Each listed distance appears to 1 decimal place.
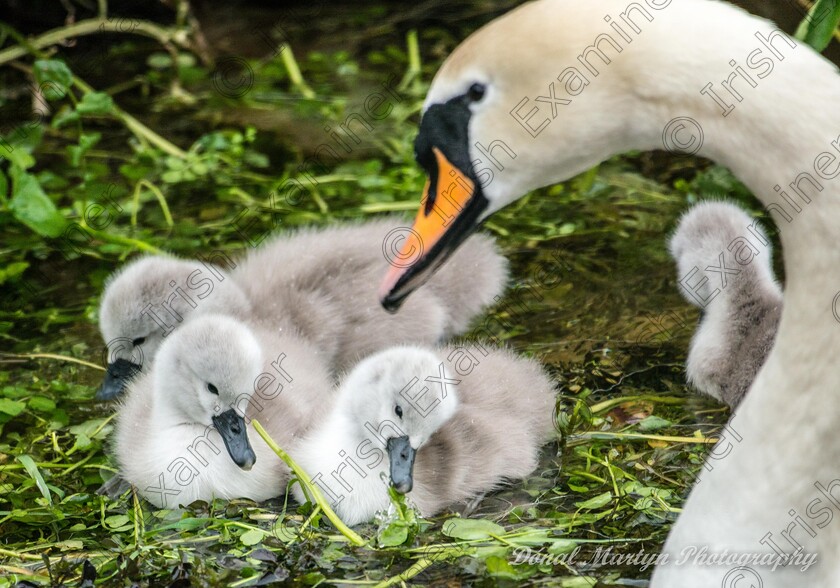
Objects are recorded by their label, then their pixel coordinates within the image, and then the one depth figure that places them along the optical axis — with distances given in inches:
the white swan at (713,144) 167.2
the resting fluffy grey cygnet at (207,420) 258.4
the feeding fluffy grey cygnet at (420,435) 247.3
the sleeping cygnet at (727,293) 279.3
